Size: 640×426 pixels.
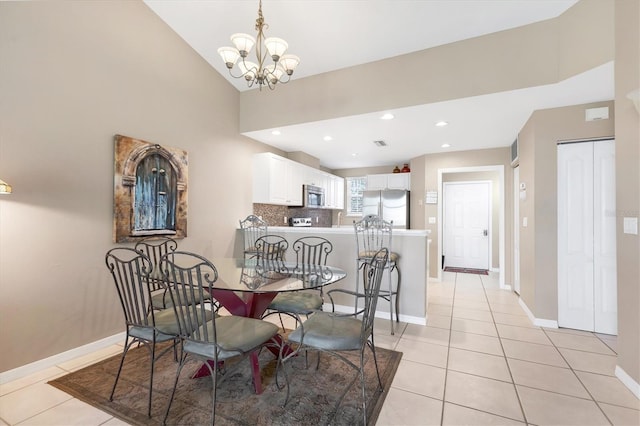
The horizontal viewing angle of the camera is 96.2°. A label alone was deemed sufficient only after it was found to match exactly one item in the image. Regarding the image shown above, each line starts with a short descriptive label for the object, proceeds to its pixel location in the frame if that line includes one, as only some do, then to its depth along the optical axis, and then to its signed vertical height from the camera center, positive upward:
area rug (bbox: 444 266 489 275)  6.28 -1.17
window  7.06 +0.58
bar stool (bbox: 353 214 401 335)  3.12 -0.29
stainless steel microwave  5.33 +0.41
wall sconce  1.78 +0.16
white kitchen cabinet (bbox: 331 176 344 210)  6.59 +0.60
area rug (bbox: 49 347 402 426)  1.71 -1.20
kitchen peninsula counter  3.26 -0.59
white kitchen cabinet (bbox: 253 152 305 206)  4.48 +0.60
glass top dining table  1.92 -0.46
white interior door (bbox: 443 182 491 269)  6.56 -0.13
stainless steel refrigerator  5.76 +0.27
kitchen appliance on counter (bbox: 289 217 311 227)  5.45 -0.08
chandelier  2.17 +1.30
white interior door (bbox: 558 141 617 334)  2.93 -0.18
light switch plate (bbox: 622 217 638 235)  1.98 -0.03
